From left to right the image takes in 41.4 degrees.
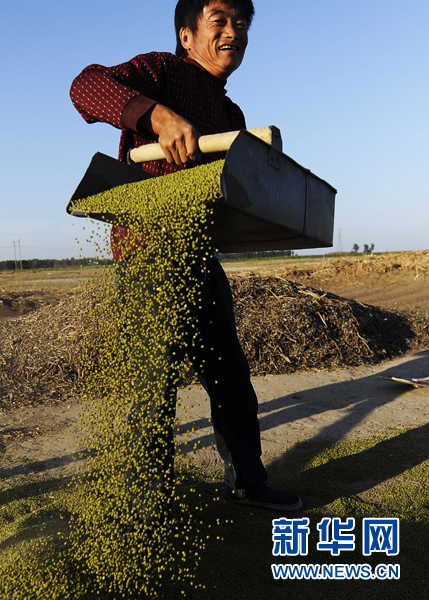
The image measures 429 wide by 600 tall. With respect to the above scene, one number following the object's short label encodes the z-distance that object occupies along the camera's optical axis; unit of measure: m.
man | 1.72
